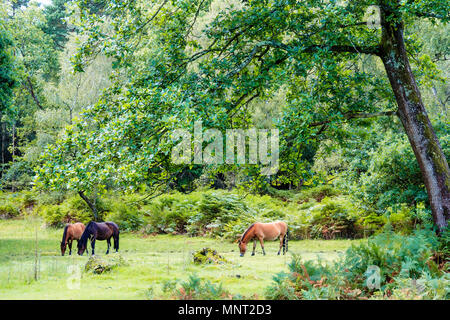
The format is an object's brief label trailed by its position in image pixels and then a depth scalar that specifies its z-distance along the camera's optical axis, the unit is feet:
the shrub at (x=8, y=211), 77.00
